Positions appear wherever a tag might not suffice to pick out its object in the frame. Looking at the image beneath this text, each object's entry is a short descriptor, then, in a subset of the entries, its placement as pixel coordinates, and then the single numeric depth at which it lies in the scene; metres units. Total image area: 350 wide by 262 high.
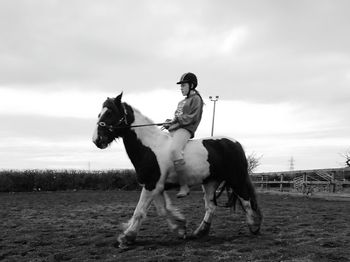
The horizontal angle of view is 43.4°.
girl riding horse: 6.71
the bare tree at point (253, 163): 36.99
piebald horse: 6.57
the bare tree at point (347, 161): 35.09
